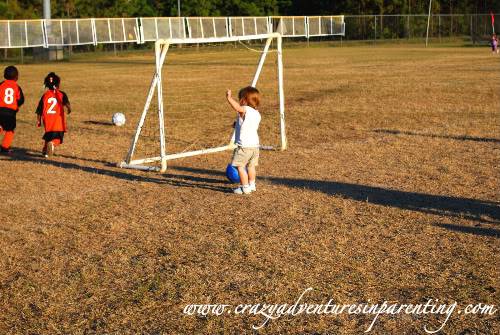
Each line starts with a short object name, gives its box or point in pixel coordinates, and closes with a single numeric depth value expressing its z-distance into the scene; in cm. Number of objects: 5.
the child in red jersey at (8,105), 1268
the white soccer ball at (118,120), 1587
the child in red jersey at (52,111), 1193
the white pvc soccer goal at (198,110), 1127
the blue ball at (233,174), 961
